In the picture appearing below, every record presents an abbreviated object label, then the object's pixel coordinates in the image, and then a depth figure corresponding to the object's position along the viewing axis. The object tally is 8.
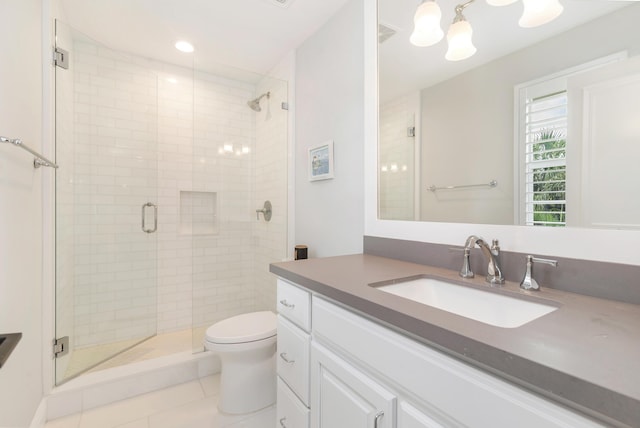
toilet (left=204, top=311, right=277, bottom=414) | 1.61
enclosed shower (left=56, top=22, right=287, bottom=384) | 2.15
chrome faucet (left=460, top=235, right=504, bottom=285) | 0.99
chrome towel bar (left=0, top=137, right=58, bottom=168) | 1.14
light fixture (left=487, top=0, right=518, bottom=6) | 1.06
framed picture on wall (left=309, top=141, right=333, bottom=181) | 1.93
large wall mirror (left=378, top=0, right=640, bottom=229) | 0.83
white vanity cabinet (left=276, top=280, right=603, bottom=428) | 0.50
